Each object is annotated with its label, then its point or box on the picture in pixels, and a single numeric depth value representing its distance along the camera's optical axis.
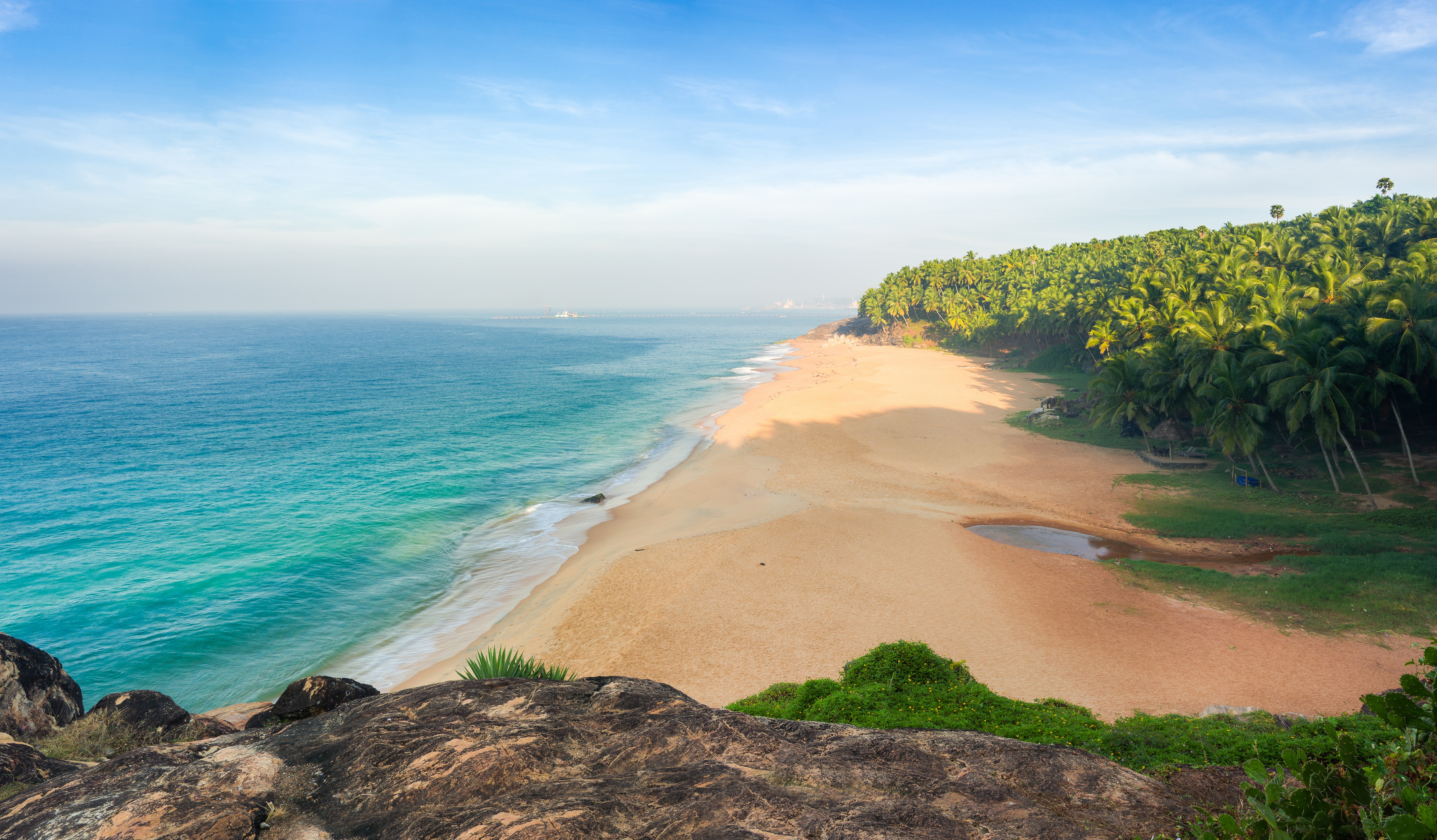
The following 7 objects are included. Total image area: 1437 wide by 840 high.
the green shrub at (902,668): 13.94
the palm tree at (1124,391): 39.17
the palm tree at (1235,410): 30.73
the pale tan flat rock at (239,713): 13.91
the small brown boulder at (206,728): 10.85
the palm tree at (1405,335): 27.75
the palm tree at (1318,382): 28.03
